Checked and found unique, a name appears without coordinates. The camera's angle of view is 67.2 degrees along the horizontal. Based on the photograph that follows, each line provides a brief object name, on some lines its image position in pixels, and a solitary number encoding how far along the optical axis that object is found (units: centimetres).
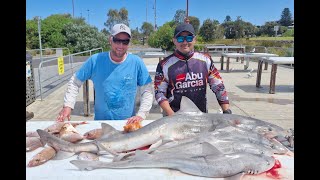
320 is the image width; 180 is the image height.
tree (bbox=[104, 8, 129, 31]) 6586
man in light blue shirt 265
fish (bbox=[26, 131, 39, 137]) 220
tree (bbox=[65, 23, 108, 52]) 2458
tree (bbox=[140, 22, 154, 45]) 6449
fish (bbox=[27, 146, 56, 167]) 174
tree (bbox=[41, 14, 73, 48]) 2733
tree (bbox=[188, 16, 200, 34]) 4541
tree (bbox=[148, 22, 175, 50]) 2037
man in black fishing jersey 268
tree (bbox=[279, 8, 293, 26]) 11926
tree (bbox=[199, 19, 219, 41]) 3618
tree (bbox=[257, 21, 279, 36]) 6562
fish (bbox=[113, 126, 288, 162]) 177
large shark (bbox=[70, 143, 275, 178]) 157
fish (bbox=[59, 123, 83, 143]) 208
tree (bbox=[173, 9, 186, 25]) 4341
